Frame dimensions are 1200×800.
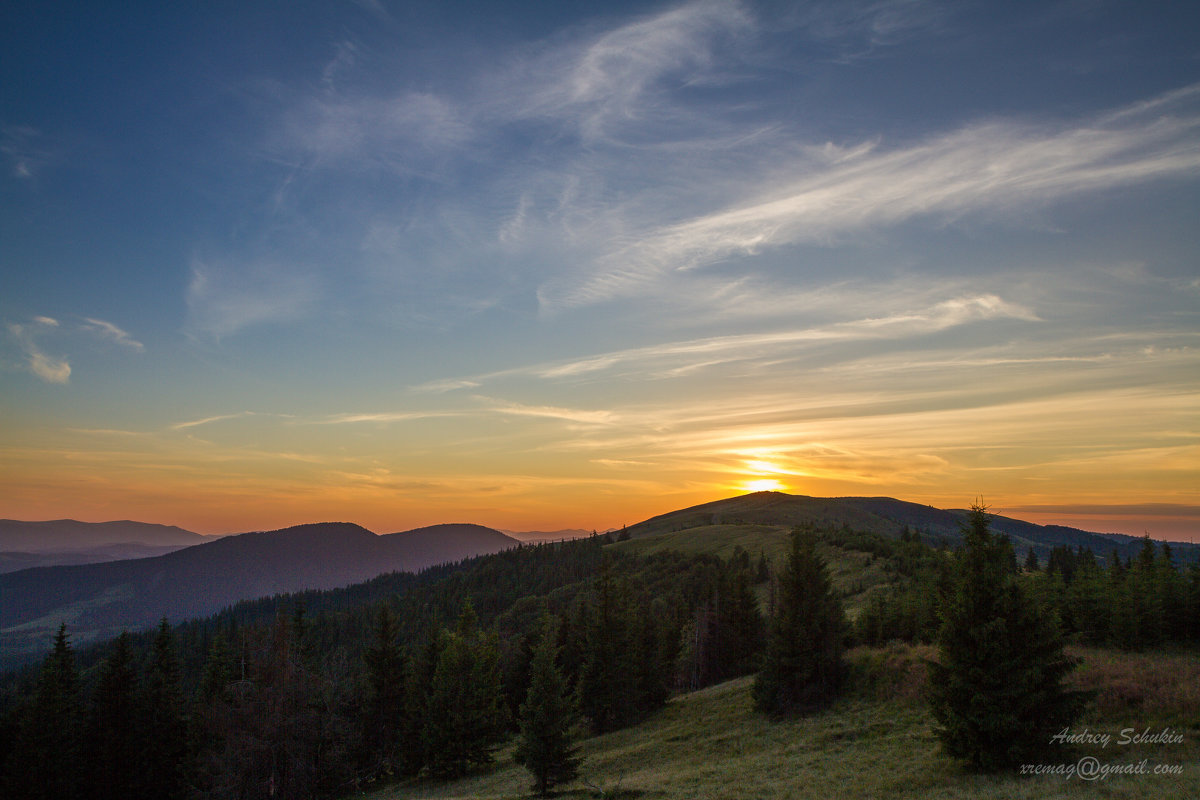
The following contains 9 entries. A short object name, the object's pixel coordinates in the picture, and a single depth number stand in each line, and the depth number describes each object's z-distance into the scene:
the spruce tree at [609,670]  49.69
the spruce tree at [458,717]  41.34
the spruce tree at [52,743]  42.72
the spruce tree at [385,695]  50.88
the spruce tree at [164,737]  45.88
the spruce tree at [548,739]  30.56
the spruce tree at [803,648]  39.31
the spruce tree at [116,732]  44.94
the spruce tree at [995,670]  20.66
